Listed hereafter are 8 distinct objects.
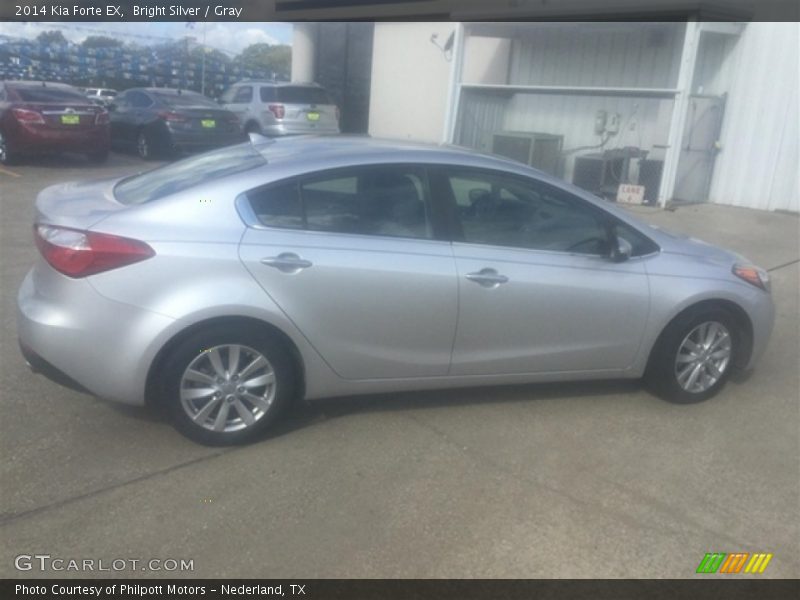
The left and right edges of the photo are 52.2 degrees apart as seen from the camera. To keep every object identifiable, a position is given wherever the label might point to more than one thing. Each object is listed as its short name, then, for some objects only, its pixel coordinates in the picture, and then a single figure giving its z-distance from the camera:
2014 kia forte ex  3.87
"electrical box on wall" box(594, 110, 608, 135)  13.93
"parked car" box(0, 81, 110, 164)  13.80
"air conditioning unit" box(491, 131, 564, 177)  14.33
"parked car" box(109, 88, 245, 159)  15.66
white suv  17.34
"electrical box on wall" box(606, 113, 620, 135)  13.86
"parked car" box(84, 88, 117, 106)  17.77
